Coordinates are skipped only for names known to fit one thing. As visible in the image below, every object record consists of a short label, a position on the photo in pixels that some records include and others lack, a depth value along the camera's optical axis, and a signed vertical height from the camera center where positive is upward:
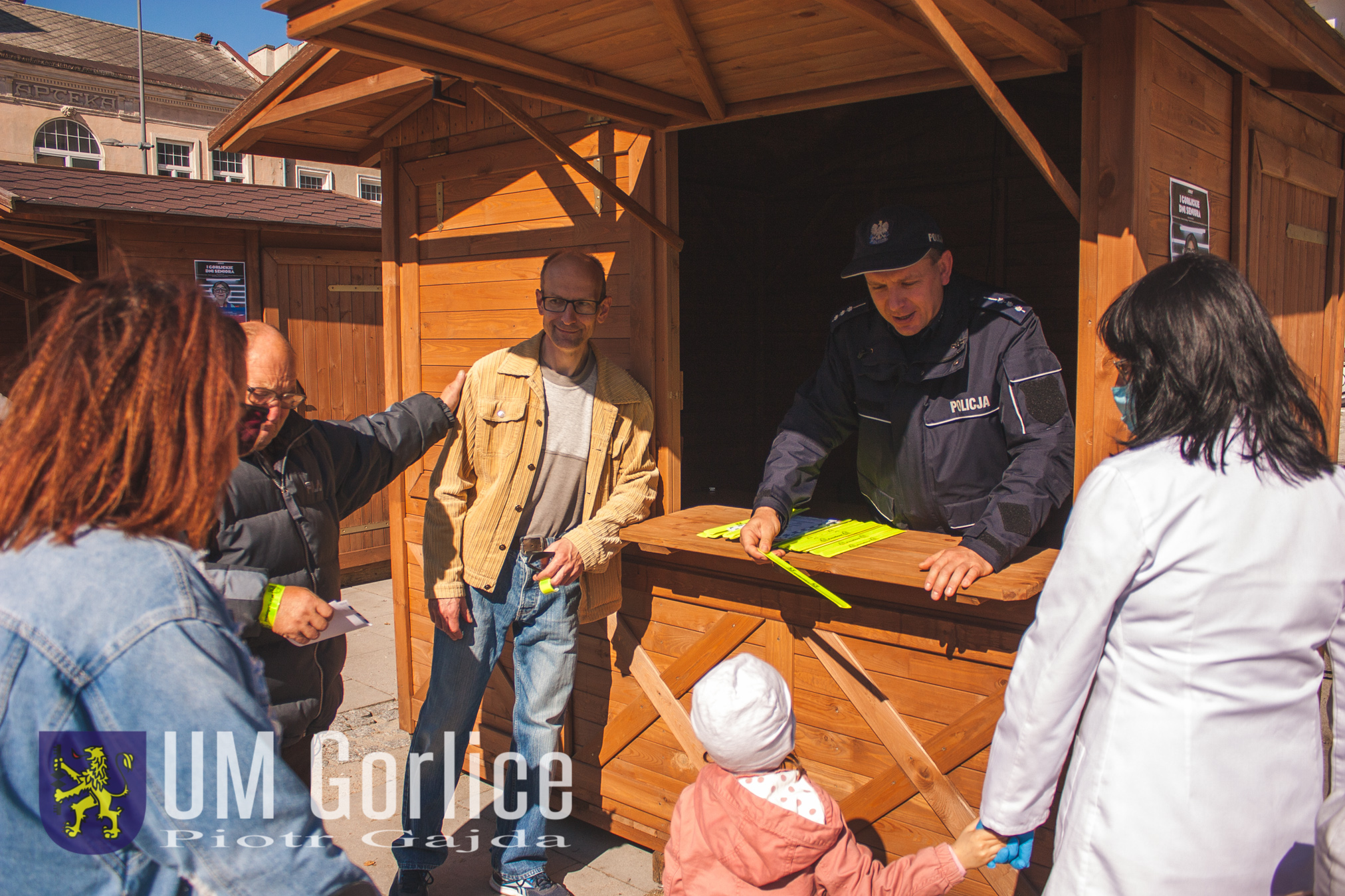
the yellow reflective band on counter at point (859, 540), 2.94 -0.52
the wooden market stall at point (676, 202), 2.71 +0.73
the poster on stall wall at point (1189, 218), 2.98 +0.56
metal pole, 27.04 +7.11
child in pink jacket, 1.99 -0.97
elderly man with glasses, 2.35 -0.42
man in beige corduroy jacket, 3.30 -0.57
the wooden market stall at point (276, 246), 7.38 +1.20
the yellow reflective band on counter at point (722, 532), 3.27 -0.53
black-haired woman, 1.66 -0.41
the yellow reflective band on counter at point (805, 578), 2.73 -0.59
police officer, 2.79 -0.07
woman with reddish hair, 1.12 -0.32
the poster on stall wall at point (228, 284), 7.75 +0.87
